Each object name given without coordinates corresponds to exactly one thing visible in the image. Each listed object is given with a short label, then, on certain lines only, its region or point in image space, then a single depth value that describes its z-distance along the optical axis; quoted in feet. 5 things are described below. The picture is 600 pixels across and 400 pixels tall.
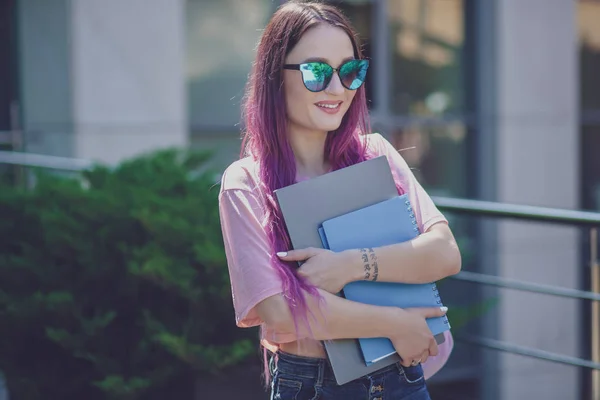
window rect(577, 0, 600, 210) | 52.93
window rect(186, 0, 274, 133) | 42.65
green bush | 22.02
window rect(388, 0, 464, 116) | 47.37
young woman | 11.35
